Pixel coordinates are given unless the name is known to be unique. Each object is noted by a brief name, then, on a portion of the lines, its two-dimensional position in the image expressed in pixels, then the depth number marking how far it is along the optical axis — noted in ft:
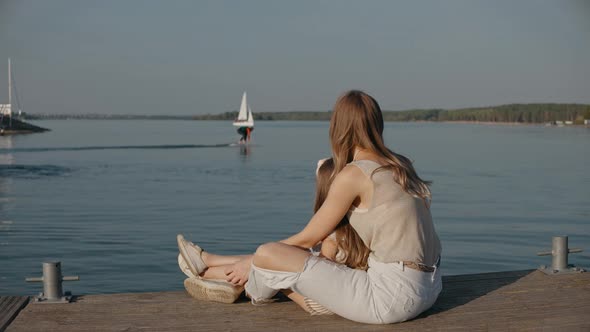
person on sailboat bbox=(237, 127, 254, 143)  201.61
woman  13.03
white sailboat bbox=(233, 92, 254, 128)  218.38
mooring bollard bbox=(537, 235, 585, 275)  18.29
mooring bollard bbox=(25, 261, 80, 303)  15.34
